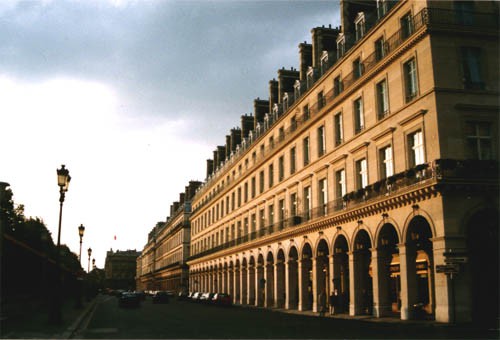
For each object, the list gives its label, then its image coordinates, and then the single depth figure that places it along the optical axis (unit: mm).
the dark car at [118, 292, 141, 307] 50469
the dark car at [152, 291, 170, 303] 66125
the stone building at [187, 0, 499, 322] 26094
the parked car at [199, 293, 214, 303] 58681
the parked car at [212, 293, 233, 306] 53919
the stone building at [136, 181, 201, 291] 107500
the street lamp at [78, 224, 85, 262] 41656
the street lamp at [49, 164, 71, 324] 23766
